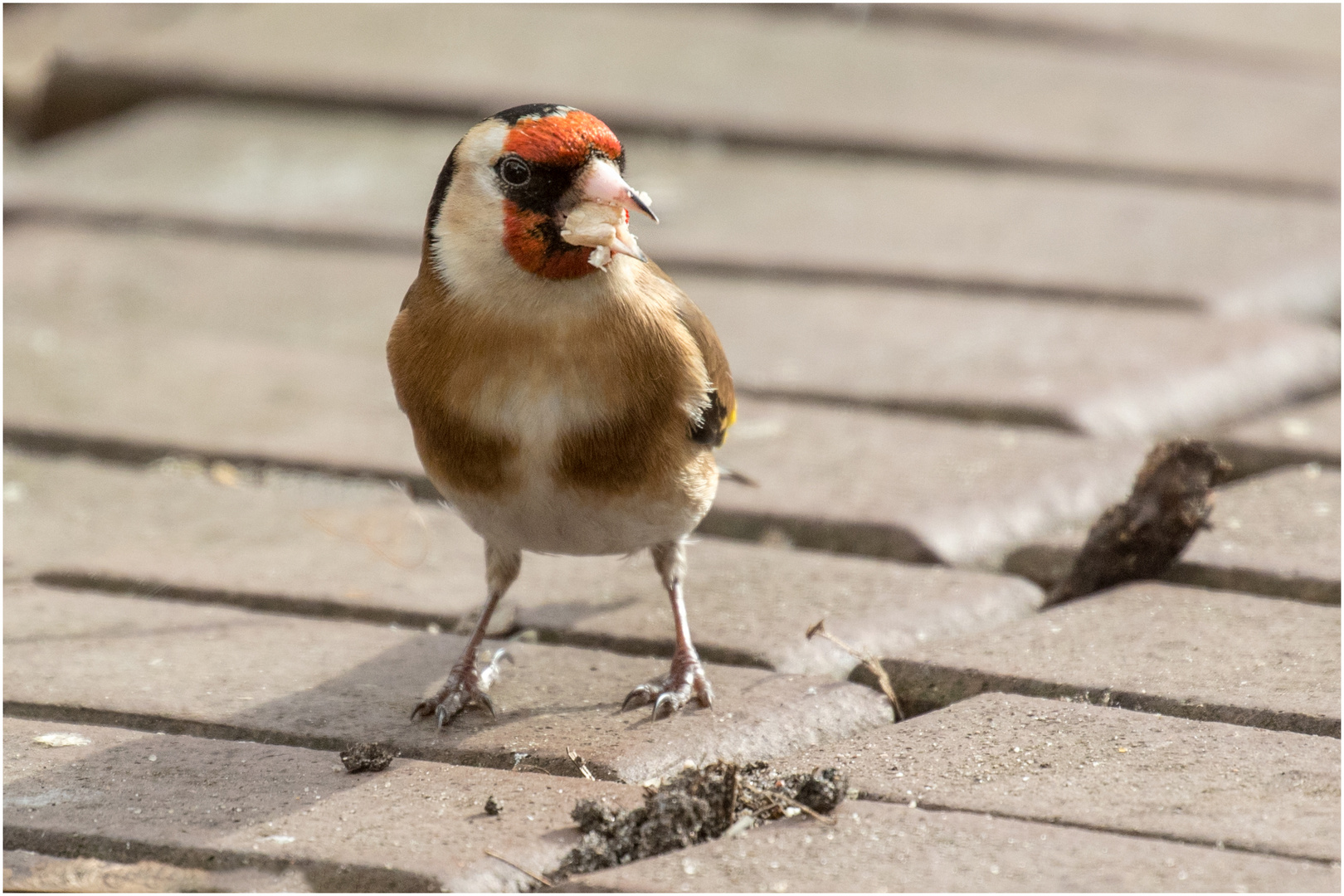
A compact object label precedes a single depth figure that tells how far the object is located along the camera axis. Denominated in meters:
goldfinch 4.93
